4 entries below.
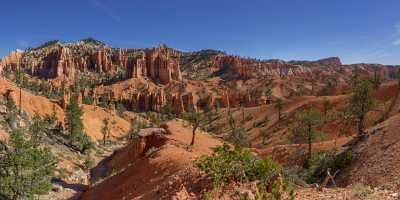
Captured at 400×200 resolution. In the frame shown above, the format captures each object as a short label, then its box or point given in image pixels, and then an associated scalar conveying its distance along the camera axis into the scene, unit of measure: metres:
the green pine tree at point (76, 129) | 66.06
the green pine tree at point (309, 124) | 43.36
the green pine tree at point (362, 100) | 39.72
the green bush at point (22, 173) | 27.06
